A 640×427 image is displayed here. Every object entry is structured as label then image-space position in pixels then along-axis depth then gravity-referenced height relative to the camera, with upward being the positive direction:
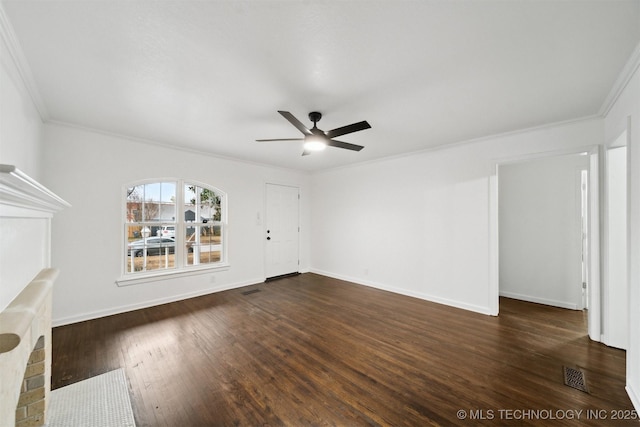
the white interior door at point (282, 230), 5.55 -0.36
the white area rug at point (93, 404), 1.71 -1.43
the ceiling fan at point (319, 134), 2.48 +0.87
